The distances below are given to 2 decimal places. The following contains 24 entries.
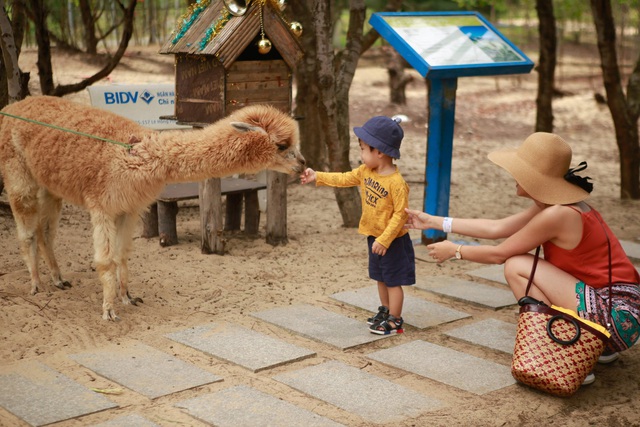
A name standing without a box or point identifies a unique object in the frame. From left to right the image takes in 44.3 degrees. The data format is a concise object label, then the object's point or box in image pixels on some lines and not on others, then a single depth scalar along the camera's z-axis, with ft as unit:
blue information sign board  23.38
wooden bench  24.94
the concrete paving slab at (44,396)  13.46
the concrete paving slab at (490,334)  17.71
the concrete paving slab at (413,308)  19.22
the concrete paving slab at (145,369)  14.87
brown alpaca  17.48
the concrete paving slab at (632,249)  24.90
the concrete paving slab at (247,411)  13.42
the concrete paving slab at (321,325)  17.75
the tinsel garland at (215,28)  22.80
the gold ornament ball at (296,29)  23.86
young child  17.08
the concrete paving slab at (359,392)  14.05
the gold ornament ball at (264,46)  22.43
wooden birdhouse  22.65
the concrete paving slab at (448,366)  15.49
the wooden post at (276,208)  25.50
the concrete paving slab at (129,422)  13.15
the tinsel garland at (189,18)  23.97
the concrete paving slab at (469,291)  20.83
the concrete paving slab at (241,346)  16.28
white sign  29.17
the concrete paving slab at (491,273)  22.96
